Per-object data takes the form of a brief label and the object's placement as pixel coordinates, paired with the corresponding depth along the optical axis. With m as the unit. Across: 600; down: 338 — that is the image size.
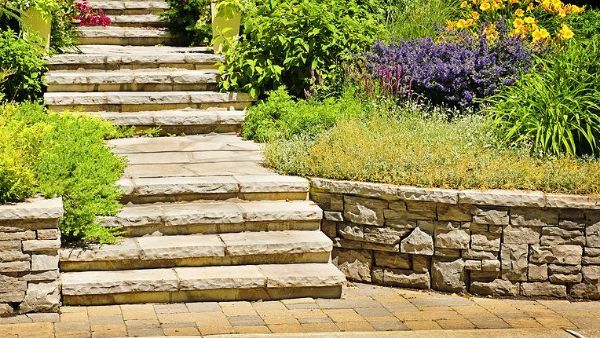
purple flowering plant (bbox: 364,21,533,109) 8.77
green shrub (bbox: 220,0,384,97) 9.53
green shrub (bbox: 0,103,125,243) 6.26
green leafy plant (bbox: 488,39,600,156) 7.64
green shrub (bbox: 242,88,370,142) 8.39
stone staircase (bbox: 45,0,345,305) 6.50
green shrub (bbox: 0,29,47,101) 9.30
